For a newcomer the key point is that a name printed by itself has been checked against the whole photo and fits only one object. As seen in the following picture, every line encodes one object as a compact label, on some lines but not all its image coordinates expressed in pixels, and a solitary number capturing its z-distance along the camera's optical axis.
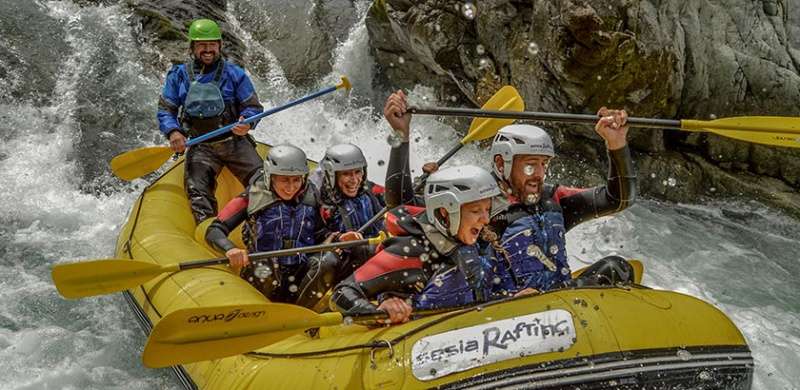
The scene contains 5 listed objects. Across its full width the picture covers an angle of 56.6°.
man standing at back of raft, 5.17
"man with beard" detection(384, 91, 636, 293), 3.43
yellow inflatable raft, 2.56
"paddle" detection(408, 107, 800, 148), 3.56
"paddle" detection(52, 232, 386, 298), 3.33
